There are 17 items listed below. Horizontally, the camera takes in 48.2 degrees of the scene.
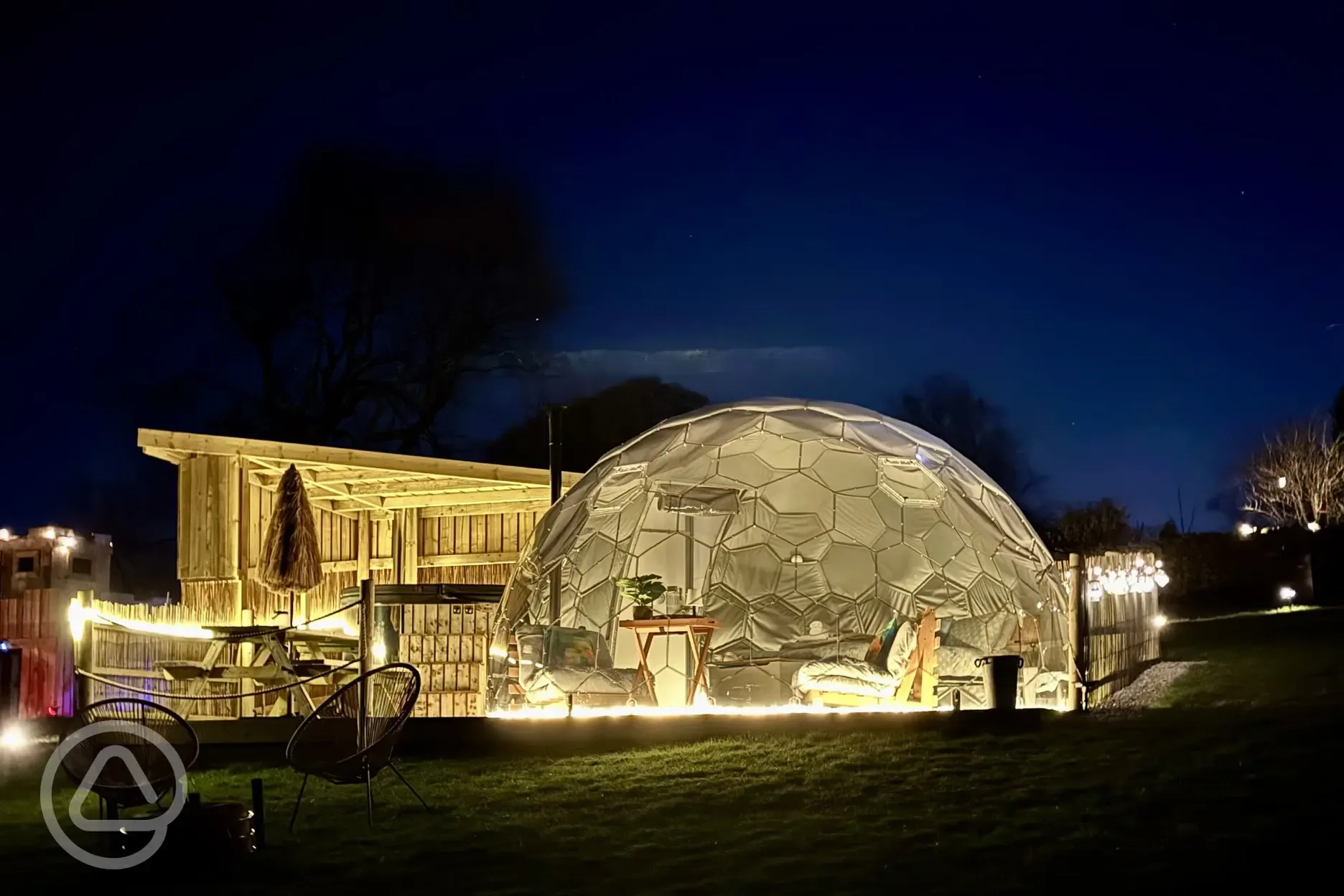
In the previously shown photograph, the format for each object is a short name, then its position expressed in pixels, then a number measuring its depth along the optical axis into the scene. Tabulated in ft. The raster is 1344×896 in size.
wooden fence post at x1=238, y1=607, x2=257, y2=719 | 43.19
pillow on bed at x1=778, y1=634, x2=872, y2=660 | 44.14
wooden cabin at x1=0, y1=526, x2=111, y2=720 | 59.00
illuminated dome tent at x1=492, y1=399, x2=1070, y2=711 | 43.86
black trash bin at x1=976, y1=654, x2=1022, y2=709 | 31.48
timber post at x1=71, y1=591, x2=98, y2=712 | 36.60
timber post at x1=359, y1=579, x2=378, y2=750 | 31.22
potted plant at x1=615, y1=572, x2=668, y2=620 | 41.16
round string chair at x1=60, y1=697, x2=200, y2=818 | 23.36
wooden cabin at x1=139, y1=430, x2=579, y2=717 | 40.65
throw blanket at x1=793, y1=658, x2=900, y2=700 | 38.65
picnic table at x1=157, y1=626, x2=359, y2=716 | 35.17
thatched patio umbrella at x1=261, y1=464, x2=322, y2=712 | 43.52
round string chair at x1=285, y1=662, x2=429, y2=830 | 23.54
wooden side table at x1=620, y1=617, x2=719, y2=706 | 38.34
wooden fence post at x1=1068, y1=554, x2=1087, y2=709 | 33.37
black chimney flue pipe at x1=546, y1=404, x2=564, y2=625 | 46.44
